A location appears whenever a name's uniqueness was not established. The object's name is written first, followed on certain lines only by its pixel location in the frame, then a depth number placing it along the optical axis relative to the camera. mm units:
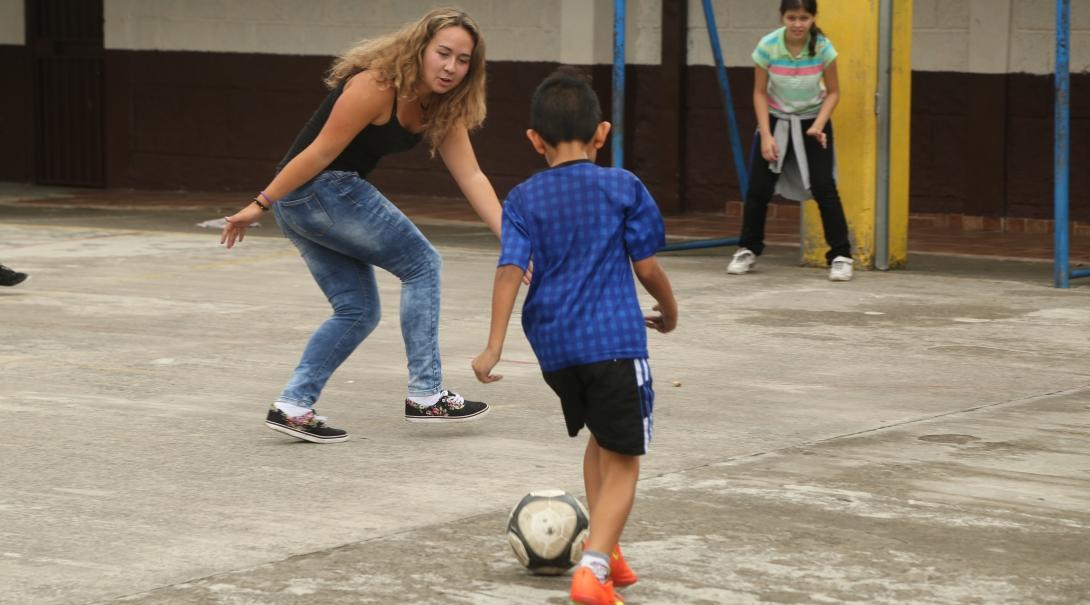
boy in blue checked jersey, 4637
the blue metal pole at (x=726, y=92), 12555
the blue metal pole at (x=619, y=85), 11797
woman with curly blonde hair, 6277
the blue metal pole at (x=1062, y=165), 10375
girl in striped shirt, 10977
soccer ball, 4703
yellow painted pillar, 11414
